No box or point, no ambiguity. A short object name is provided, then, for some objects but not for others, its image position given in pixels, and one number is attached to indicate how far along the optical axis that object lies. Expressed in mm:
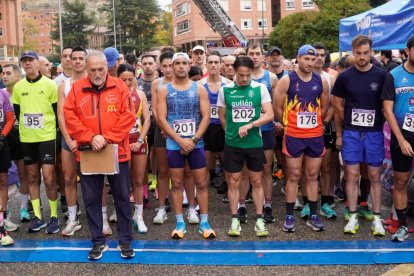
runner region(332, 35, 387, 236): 5219
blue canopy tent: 8680
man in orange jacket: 4639
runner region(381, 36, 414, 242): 4973
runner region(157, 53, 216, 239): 5348
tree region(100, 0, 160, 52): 72875
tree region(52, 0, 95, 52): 74938
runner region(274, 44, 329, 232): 5414
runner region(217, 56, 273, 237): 5348
